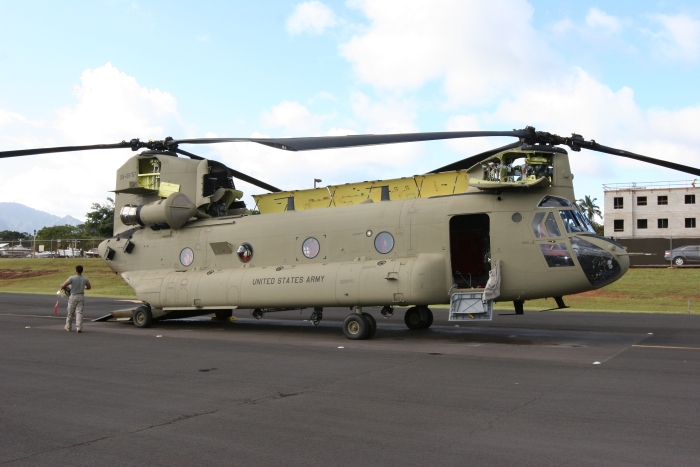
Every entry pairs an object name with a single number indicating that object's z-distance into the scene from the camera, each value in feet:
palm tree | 378.73
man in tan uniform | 55.83
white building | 222.89
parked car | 134.00
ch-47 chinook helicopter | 45.91
